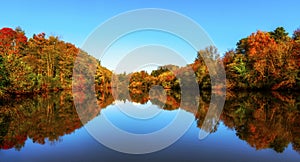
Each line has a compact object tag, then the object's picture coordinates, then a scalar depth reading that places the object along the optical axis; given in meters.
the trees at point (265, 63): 31.48
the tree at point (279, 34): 40.84
